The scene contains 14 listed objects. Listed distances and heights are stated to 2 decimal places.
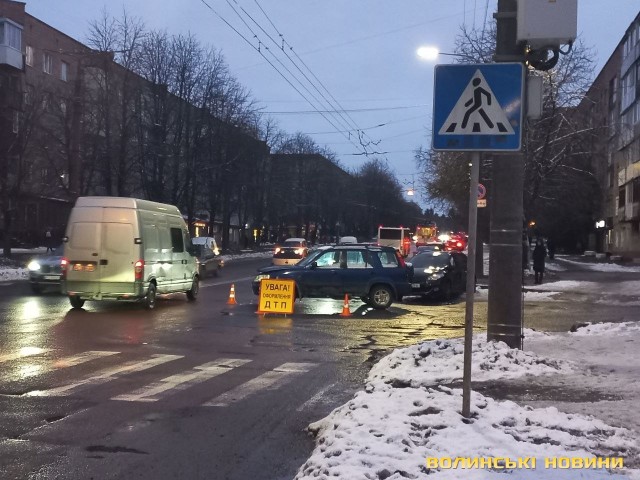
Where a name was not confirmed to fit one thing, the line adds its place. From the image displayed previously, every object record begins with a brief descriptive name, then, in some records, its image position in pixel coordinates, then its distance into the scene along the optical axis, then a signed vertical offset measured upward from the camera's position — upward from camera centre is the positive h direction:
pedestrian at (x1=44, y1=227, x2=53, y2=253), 43.94 -0.88
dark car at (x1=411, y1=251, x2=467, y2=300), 22.09 -1.24
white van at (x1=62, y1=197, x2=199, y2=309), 16.92 -0.58
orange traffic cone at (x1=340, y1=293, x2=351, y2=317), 17.46 -1.89
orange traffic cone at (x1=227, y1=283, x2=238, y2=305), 19.60 -1.89
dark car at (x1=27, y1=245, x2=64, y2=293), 21.48 -1.43
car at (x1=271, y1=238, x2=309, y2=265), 35.72 -1.21
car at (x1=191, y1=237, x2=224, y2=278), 31.08 -1.45
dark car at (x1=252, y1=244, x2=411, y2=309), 19.05 -1.21
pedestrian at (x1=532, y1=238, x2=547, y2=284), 28.34 -0.91
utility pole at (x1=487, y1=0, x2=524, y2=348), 9.48 +0.00
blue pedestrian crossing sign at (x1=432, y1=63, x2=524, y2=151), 6.16 +1.09
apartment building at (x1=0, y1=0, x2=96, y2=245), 33.09 +4.42
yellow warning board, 17.30 -1.58
